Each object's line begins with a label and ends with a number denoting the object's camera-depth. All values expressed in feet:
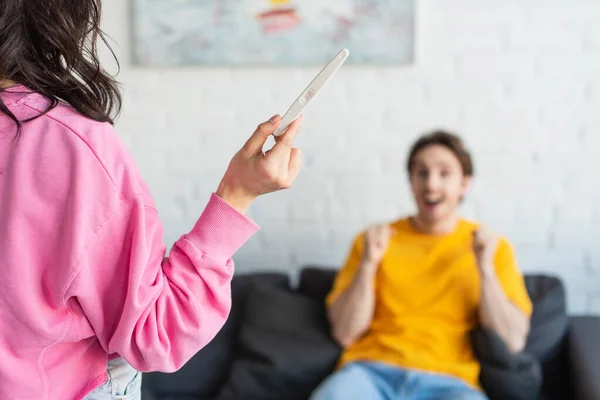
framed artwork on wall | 6.89
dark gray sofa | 6.26
